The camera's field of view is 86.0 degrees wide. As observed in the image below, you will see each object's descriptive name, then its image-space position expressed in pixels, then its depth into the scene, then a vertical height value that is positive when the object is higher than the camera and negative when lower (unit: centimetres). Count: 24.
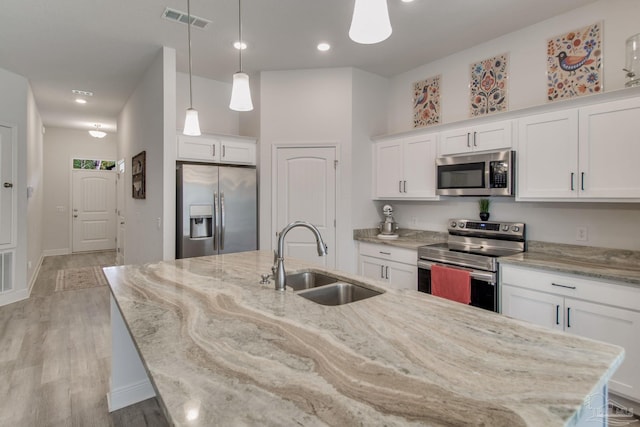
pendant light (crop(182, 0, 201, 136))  242 +61
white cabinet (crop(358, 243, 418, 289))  339 -57
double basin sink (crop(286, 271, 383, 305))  175 -43
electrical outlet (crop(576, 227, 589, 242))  274 -19
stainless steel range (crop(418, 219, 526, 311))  274 -38
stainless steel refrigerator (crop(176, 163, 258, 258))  353 +1
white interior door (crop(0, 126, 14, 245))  411 +28
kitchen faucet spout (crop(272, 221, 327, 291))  167 -24
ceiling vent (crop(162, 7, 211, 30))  281 +162
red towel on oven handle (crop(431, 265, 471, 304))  286 -63
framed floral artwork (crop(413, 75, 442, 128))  384 +124
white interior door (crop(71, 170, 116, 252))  785 -1
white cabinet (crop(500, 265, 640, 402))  206 -65
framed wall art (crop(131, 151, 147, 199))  418 +45
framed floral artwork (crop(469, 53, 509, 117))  327 +123
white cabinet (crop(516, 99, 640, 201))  229 +41
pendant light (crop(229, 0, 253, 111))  202 +69
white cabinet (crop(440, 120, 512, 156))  295 +66
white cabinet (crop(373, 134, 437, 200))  357 +47
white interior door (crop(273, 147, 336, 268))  397 +16
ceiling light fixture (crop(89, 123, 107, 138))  693 +154
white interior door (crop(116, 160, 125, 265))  592 -8
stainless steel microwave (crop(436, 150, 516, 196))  292 +33
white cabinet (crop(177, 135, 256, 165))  366 +68
